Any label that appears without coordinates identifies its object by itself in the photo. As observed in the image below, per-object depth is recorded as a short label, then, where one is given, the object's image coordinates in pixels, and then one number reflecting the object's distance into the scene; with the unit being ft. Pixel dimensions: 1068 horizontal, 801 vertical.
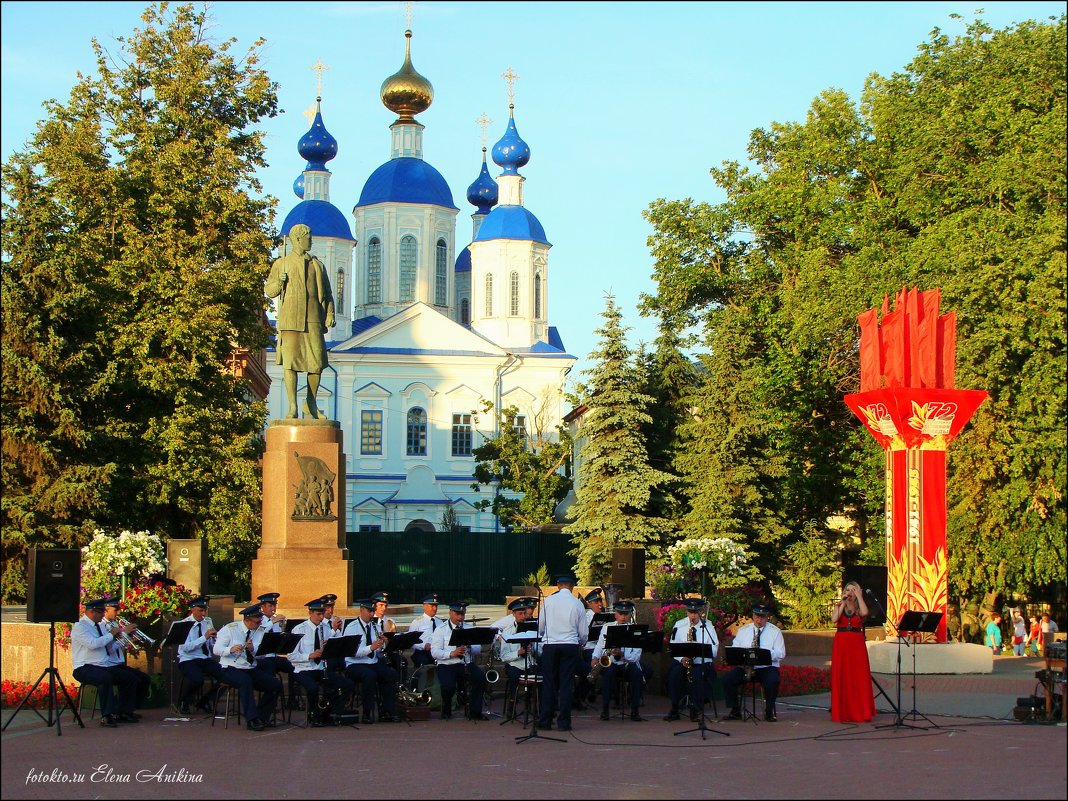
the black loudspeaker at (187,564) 65.98
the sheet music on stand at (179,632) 53.52
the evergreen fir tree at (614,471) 118.52
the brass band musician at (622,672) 54.34
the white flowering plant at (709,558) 77.56
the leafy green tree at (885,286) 92.32
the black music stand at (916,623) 51.62
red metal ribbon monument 74.33
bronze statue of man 72.13
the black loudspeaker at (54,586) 49.80
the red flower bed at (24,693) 52.70
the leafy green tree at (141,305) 93.09
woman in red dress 50.65
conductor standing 49.37
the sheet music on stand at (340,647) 50.62
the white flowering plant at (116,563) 61.11
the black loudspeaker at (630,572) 81.05
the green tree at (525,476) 178.81
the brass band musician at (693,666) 52.37
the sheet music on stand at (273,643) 50.08
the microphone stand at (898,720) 49.21
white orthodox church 234.99
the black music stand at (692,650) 50.93
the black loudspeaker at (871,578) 70.64
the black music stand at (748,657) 51.31
